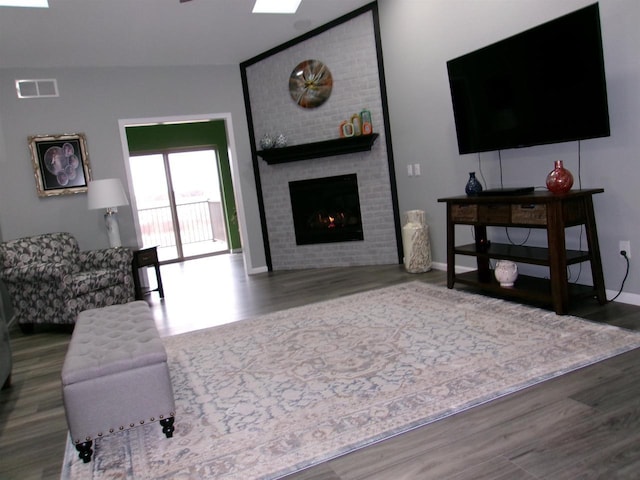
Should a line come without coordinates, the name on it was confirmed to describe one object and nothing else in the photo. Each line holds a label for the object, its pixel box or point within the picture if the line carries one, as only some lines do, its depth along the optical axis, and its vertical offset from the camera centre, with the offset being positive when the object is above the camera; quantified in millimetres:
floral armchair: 4539 -445
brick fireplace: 5699 +822
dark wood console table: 3236 -442
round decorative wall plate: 5961 +1415
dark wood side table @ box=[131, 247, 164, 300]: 5498 -427
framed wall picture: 5656 +809
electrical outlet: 3334 -557
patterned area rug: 2127 -973
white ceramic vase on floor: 5141 -559
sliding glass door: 9036 +354
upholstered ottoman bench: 2146 -697
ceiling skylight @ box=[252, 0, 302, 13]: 4965 +1988
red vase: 3264 -64
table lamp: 5477 +337
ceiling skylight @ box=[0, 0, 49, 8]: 3986 +1879
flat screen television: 3121 +607
